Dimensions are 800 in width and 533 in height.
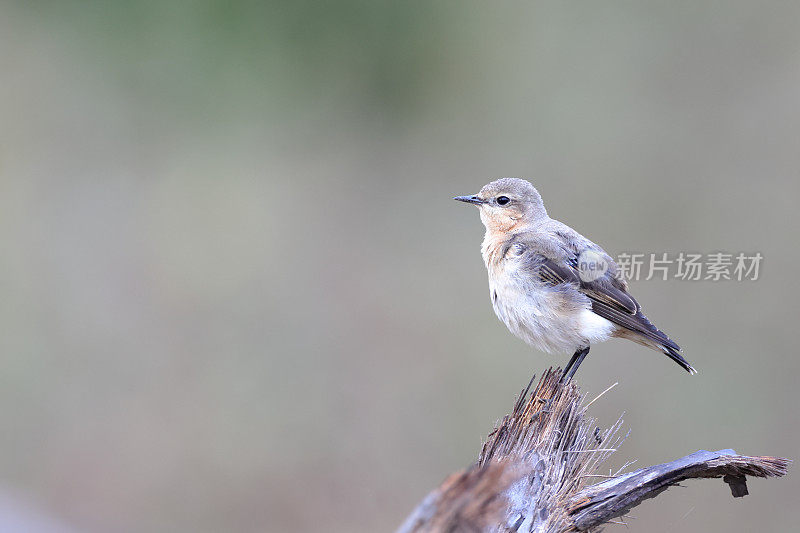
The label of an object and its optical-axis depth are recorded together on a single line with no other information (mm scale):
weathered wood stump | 7477
